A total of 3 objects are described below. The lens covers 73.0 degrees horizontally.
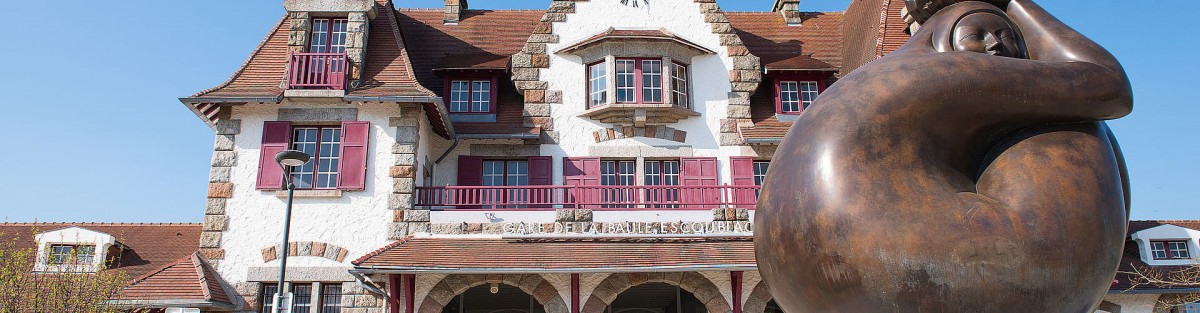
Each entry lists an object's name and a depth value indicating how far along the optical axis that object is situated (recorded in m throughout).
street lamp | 9.35
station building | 12.52
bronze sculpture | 3.43
